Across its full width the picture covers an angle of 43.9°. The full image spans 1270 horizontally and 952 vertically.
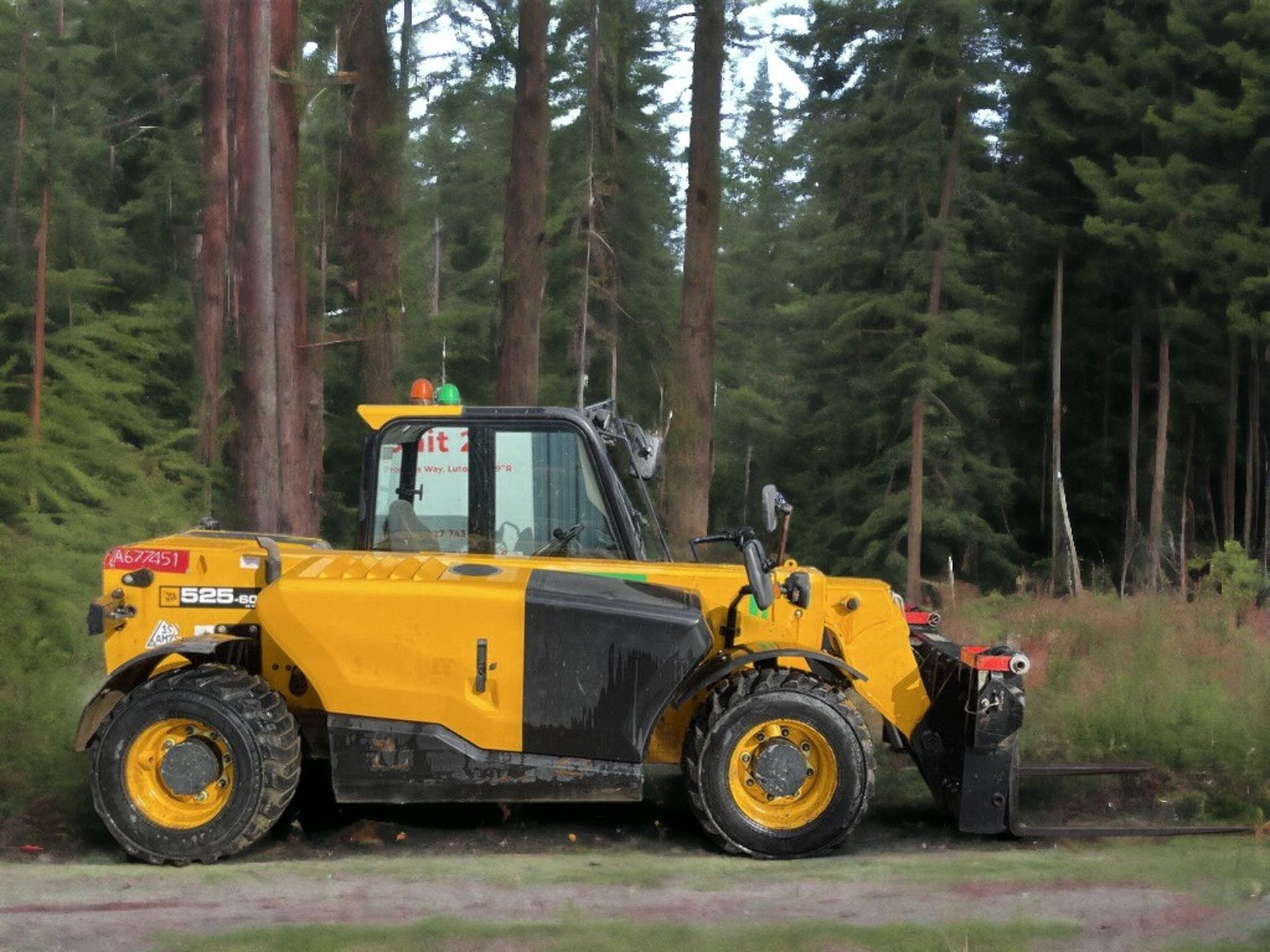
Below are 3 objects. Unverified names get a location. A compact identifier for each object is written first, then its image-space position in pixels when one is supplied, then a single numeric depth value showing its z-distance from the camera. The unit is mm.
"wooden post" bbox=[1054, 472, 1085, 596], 27078
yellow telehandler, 7668
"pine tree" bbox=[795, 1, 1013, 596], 33188
